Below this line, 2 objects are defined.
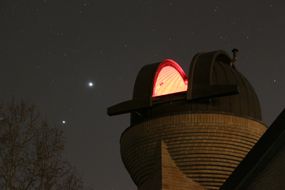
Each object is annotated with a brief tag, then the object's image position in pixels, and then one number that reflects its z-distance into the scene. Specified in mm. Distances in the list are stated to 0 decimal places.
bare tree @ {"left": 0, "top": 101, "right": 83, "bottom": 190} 19469
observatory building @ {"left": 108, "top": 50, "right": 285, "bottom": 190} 18375
